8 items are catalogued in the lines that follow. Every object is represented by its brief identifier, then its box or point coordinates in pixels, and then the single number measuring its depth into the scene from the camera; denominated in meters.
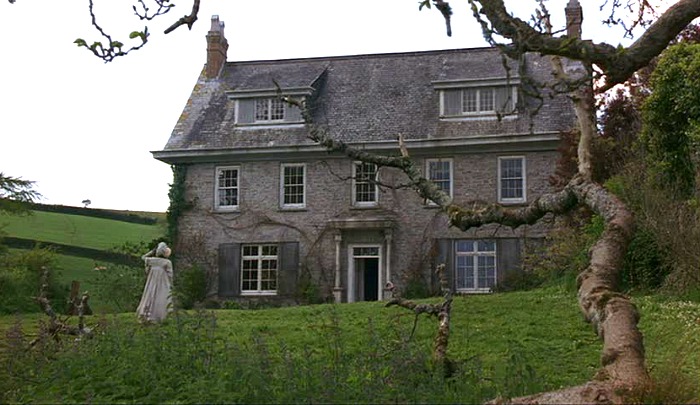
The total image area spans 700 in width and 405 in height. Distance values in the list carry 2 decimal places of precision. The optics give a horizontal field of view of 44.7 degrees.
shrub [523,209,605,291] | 18.02
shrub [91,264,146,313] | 25.09
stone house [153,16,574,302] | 25.47
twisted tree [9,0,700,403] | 6.24
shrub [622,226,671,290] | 16.52
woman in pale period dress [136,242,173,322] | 14.99
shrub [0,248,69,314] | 22.64
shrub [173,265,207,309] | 26.31
